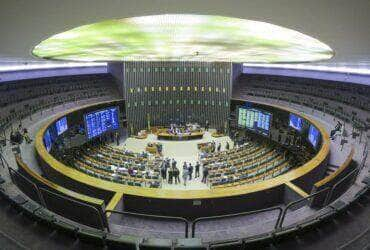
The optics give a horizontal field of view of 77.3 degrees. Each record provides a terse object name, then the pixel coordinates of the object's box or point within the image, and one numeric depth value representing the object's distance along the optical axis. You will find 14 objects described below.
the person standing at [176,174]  12.96
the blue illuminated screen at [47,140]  12.22
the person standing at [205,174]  13.05
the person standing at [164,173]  12.92
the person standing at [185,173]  12.99
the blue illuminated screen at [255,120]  20.67
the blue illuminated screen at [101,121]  18.95
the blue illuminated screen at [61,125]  14.89
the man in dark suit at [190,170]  13.61
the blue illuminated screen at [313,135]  13.19
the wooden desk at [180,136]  21.73
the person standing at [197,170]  14.00
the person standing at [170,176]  12.90
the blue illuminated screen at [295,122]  16.50
